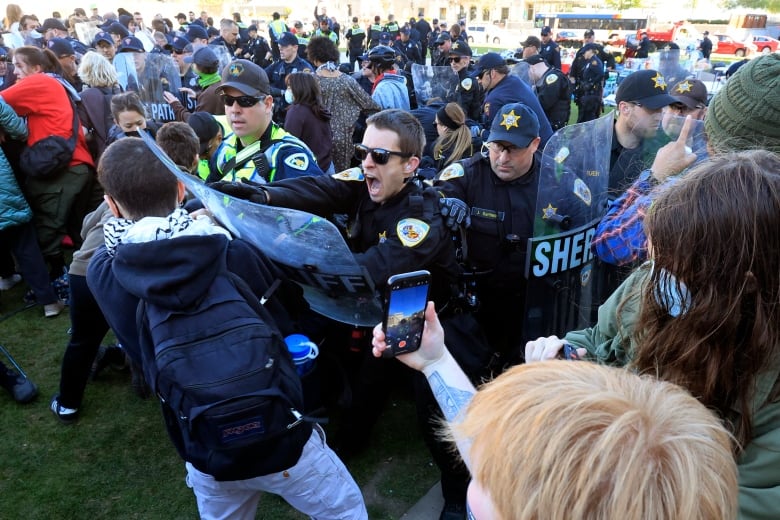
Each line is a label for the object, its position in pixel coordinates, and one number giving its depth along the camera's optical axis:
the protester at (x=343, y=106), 6.22
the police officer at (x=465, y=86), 8.25
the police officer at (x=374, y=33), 17.99
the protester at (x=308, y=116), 5.22
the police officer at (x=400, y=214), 2.48
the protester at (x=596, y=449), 0.75
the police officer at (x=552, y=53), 13.37
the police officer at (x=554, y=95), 8.76
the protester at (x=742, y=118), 1.66
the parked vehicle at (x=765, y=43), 30.03
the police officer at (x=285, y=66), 7.99
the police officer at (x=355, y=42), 16.23
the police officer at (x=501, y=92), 6.01
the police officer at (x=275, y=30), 11.66
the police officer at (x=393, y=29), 17.27
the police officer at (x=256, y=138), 3.28
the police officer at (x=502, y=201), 3.01
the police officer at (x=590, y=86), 10.98
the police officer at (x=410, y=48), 16.89
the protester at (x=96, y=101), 5.17
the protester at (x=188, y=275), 1.74
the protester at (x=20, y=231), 4.29
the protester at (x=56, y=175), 4.50
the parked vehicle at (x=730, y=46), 30.23
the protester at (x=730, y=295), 1.09
